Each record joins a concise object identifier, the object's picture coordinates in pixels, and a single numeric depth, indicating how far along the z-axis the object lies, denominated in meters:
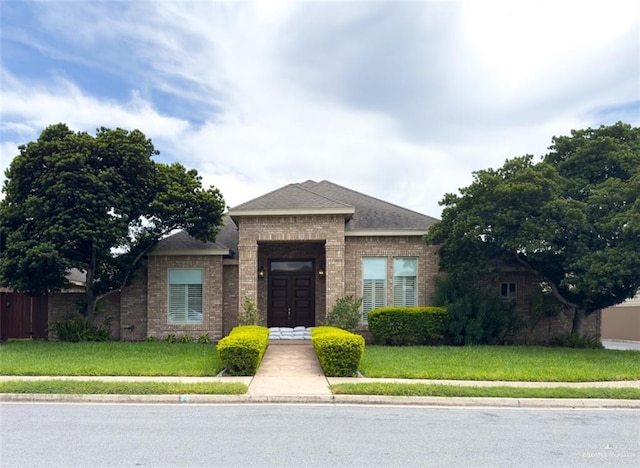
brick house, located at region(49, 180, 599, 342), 17.70
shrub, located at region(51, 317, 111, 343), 17.47
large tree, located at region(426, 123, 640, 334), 13.80
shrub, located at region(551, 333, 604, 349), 17.06
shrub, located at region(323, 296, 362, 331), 16.81
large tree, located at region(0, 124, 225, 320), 15.49
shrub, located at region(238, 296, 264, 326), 16.97
